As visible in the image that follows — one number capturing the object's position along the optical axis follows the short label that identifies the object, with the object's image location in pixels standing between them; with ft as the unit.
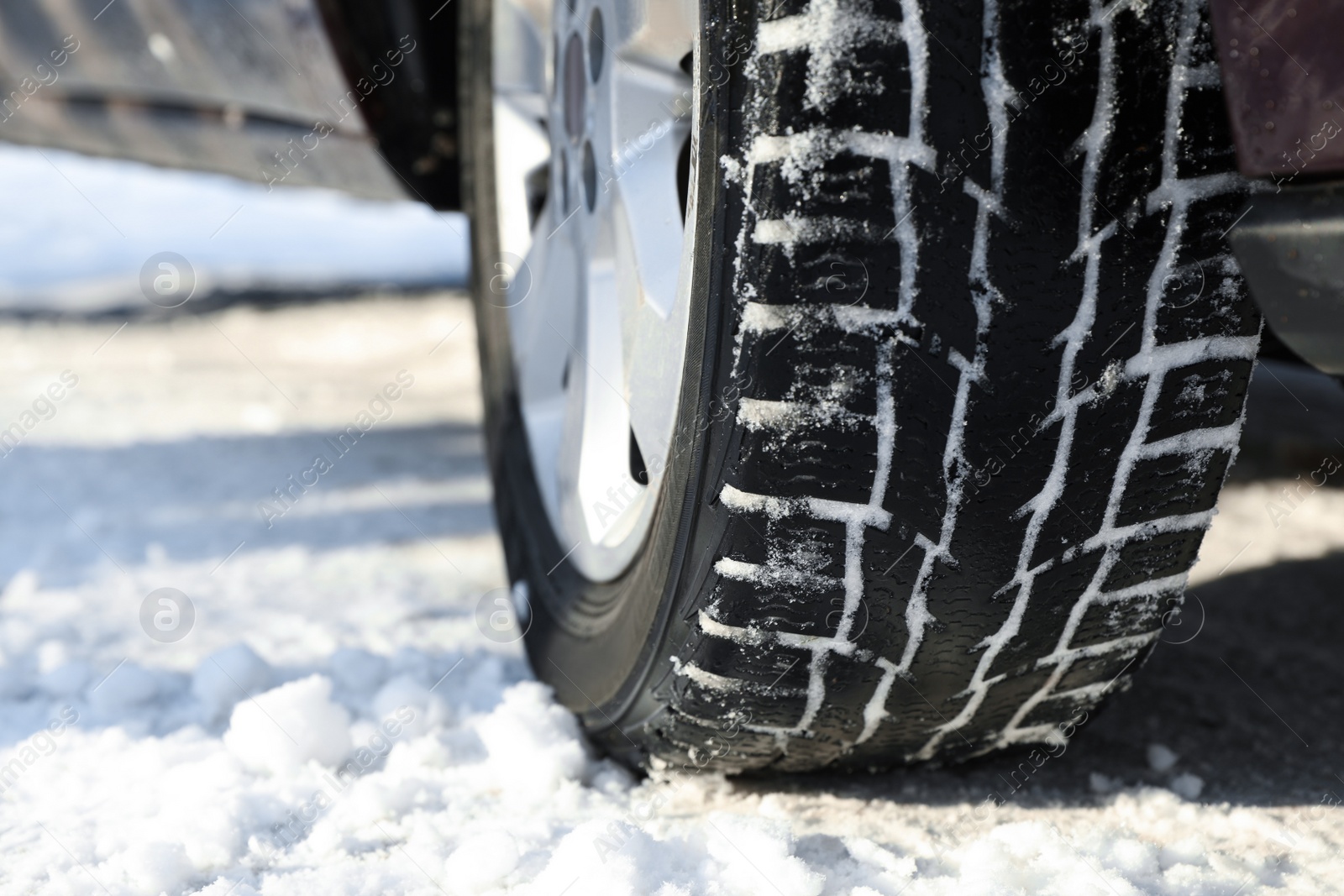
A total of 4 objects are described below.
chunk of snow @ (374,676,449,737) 5.48
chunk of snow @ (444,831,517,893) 5.02
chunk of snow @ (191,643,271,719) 5.55
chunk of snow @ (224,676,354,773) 5.35
